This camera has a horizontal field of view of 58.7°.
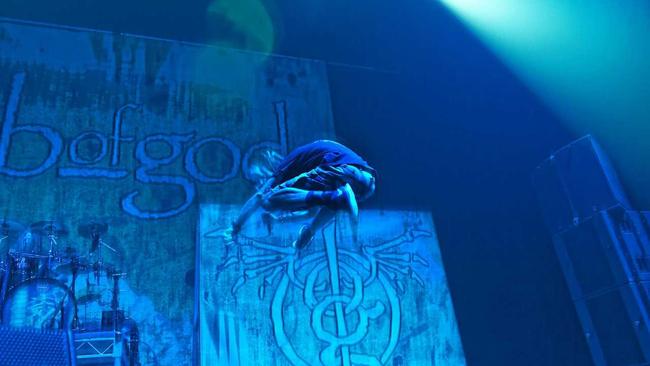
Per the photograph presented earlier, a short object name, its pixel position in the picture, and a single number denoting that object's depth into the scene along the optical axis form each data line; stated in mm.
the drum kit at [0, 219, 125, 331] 5980
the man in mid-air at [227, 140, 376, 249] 4035
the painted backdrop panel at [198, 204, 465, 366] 6570
